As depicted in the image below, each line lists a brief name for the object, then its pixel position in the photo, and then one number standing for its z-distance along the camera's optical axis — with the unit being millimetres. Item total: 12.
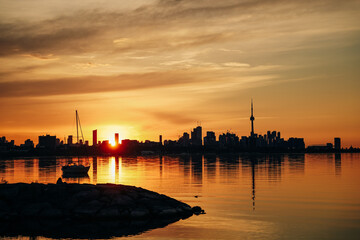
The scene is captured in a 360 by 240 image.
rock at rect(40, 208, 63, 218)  36469
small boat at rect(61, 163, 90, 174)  101938
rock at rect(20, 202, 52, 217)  36844
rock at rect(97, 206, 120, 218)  36156
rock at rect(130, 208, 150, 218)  36281
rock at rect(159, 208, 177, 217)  36844
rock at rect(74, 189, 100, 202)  38156
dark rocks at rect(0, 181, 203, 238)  33000
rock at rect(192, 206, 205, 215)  39406
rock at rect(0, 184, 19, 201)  38781
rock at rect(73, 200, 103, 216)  36312
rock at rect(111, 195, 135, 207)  37344
